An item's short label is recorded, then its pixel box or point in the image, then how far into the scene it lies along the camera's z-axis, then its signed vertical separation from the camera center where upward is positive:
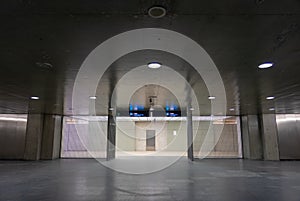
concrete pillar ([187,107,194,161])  11.74 +0.17
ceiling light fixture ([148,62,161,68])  5.01 +1.65
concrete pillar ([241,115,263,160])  13.09 -0.24
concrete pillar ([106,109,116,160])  12.03 -0.05
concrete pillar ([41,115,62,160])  12.90 -0.17
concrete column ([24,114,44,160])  12.47 -0.07
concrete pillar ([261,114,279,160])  12.50 -0.11
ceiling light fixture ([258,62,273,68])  4.89 +1.61
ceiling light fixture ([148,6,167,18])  2.82 +1.65
